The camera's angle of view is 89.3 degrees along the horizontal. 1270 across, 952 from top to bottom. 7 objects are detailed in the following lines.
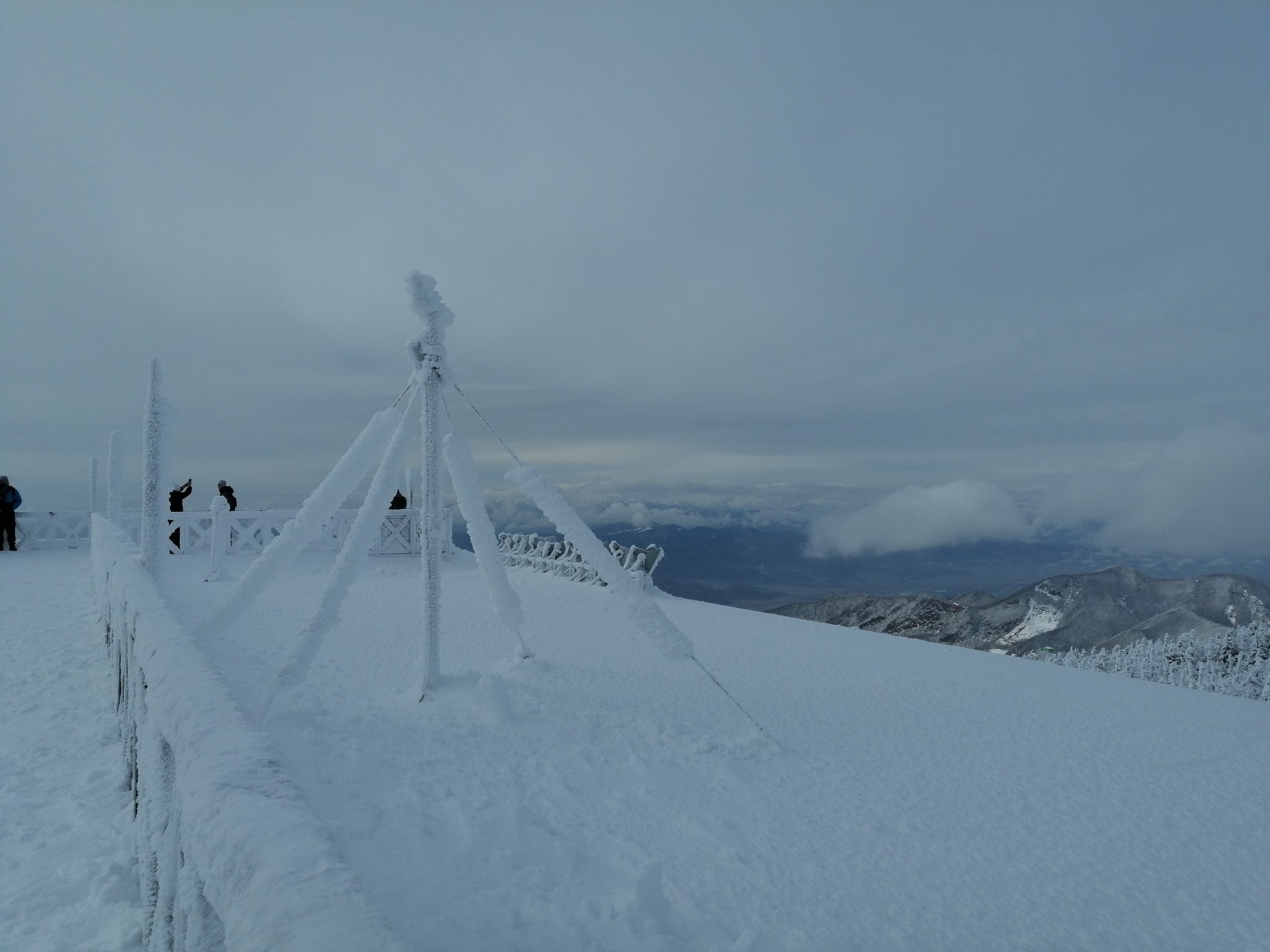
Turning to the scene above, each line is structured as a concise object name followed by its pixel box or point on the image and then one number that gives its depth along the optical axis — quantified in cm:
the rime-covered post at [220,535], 1378
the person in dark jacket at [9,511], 1830
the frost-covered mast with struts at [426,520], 569
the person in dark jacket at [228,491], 1752
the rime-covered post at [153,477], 655
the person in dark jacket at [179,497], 1778
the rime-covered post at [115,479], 1348
